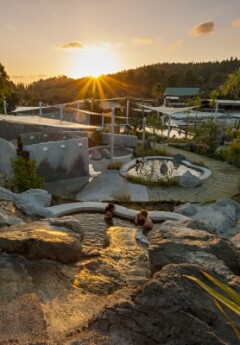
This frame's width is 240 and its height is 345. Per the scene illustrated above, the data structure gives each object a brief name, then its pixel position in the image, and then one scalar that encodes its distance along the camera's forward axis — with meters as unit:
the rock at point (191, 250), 4.59
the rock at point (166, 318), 2.96
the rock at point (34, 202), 8.41
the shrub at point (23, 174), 10.01
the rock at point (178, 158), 17.53
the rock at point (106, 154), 17.42
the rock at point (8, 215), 6.84
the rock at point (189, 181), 13.01
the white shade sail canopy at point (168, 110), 21.62
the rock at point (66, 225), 6.92
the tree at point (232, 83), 12.42
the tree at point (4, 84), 14.51
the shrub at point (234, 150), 14.20
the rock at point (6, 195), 8.46
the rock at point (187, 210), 9.52
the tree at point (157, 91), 40.25
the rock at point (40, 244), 5.54
